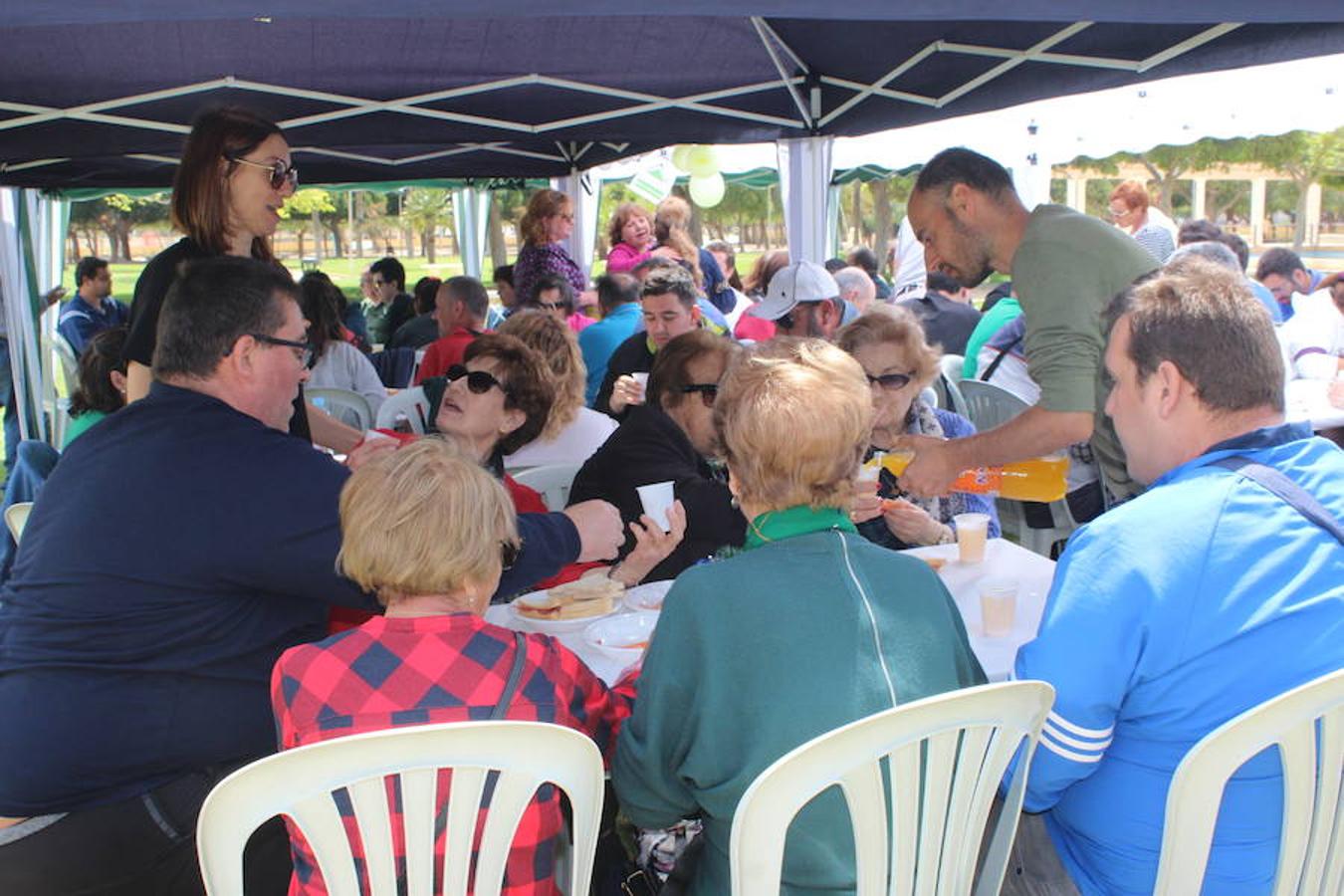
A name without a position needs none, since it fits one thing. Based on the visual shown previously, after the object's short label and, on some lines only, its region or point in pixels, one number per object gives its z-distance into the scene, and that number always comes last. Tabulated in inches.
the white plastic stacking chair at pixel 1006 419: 169.3
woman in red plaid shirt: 59.5
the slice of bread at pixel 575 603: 96.9
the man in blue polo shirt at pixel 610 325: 224.8
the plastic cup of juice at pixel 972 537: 108.2
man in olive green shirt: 112.8
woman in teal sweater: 58.7
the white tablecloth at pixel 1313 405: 183.2
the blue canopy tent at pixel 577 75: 165.0
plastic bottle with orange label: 122.8
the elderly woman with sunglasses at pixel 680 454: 114.7
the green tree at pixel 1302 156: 1176.8
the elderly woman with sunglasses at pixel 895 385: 127.8
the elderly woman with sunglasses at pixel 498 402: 118.4
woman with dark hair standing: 111.5
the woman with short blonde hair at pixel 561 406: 137.3
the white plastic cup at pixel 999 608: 90.1
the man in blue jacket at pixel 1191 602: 58.2
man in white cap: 200.5
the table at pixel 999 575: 88.0
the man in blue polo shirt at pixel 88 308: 386.0
